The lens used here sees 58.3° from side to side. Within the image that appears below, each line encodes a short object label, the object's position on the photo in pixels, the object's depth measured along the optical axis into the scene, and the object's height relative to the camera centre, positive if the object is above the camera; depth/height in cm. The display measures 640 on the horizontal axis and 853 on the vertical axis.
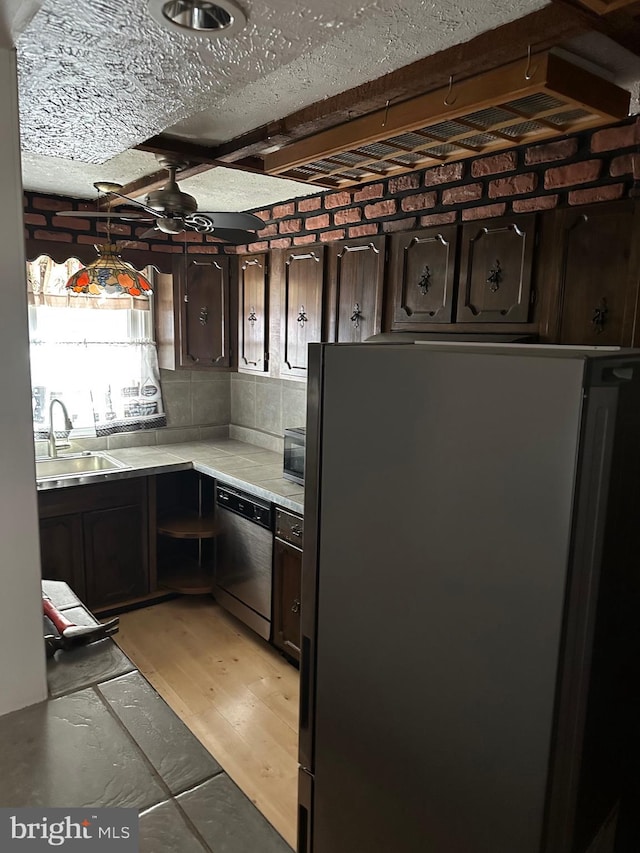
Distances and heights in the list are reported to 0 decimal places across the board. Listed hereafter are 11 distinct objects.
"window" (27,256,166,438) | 338 -15
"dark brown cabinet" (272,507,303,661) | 279 -121
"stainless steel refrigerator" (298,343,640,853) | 94 -48
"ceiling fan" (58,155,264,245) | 195 +41
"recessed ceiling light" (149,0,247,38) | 77 +44
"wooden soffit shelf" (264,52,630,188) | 131 +62
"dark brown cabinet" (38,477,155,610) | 310 -116
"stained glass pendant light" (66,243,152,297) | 253 +24
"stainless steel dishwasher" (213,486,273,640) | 302 -121
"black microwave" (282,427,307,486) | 299 -60
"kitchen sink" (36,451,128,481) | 334 -79
